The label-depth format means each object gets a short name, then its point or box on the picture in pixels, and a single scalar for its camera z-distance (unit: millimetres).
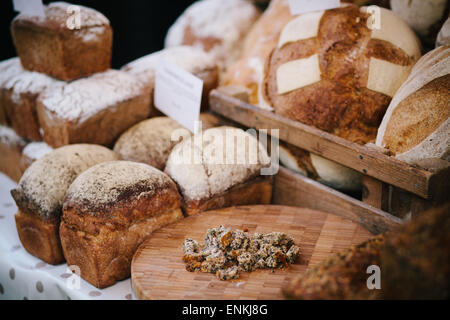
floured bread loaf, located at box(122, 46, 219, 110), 1151
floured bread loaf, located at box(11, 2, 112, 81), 1072
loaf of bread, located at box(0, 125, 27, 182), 1157
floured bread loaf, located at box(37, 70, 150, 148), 1051
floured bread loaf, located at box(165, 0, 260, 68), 1361
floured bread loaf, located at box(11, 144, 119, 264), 952
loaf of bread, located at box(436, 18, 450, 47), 959
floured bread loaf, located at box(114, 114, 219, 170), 1064
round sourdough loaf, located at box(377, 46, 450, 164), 890
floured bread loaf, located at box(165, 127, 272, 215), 985
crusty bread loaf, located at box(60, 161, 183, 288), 903
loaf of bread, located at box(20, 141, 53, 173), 1092
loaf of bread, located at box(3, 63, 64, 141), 1107
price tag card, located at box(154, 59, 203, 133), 1052
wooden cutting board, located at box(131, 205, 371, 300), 841
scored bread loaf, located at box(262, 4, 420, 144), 981
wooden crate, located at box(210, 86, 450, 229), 879
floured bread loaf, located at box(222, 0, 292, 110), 1194
